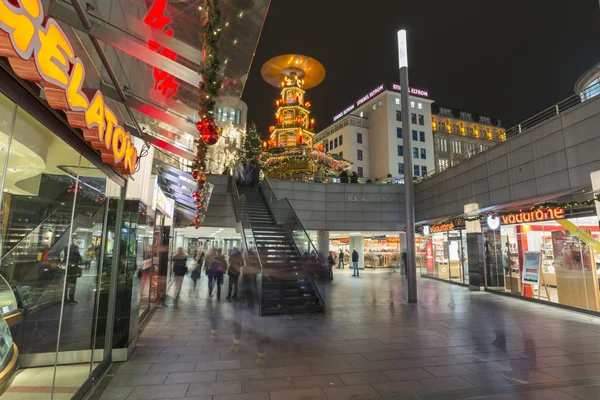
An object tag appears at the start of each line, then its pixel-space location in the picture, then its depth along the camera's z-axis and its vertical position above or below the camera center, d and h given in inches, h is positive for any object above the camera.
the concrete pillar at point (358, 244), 1053.8 +12.7
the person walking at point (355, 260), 841.5 -30.2
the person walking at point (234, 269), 452.8 -29.3
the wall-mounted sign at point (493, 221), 506.3 +41.7
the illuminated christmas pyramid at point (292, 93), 1283.2 +632.4
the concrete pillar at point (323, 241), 840.3 +17.7
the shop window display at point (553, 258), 382.6 -11.9
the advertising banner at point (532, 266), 453.7 -24.7
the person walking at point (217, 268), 476.4 -29.4
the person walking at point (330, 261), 663.9 -28.1
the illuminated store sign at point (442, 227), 667.0 +43.6
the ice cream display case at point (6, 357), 122.2 -43.1
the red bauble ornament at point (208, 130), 195.3 +68.6
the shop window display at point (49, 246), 118.0 +0.4
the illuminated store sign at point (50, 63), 63.8 +42.8
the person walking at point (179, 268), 440.5 -27.4
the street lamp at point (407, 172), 453.4 +111.3
